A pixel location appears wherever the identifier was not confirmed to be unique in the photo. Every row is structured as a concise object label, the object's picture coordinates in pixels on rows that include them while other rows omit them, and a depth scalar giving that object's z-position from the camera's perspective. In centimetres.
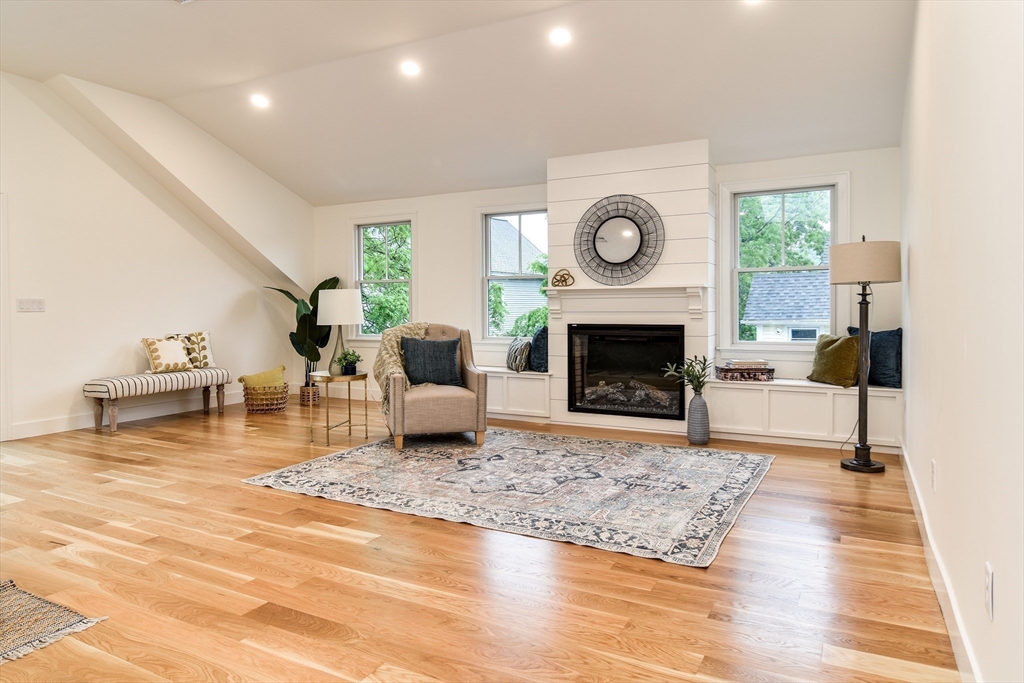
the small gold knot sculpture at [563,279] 579
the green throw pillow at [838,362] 477
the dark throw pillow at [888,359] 462
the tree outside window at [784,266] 532
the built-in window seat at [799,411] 465
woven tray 512
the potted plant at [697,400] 496
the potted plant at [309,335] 719
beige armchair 476
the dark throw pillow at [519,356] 615
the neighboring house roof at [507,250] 663
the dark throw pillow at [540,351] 606
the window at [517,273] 657
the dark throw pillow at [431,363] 515
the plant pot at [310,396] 710
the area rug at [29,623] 201
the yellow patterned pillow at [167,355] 603
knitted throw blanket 491
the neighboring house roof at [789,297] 532
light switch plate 529
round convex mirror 551
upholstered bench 550
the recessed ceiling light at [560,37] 436
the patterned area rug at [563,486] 303
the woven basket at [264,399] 647
